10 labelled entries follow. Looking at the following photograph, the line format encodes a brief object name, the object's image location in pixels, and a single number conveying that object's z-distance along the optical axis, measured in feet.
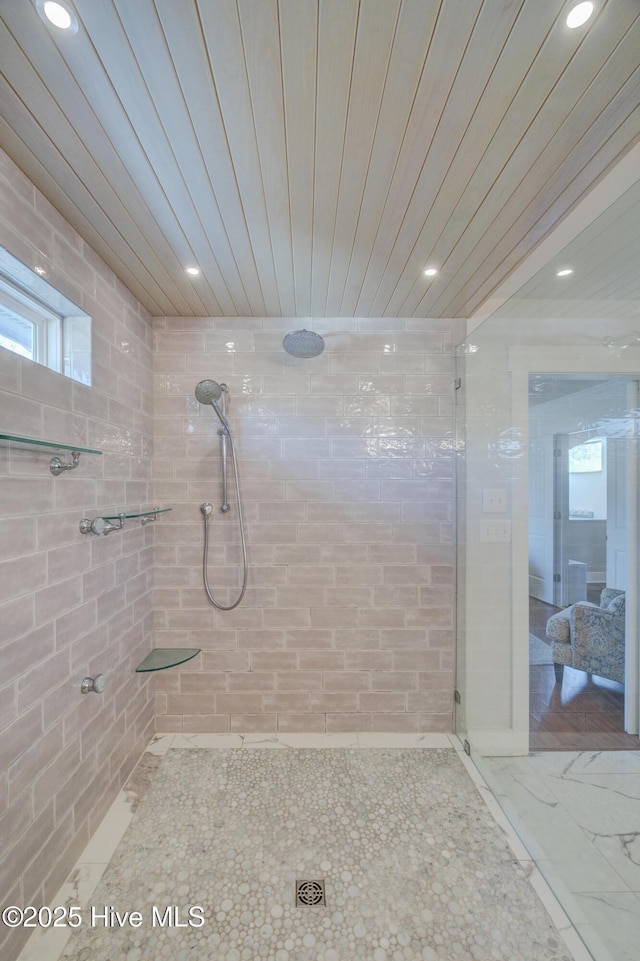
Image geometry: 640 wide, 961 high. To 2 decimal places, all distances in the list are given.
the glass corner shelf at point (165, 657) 6.06
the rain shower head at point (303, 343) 6.13
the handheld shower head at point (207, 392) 5.84
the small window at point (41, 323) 3.91
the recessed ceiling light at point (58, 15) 2.38
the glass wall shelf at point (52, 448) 3.35
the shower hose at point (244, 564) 6.62
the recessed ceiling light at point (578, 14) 2.39
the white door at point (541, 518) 4.66
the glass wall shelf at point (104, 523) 4.62
